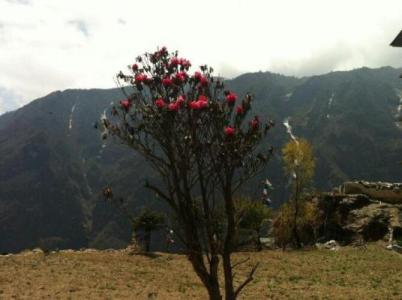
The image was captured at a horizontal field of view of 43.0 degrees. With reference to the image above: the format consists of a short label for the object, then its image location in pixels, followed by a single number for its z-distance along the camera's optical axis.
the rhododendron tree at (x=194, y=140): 12.71
